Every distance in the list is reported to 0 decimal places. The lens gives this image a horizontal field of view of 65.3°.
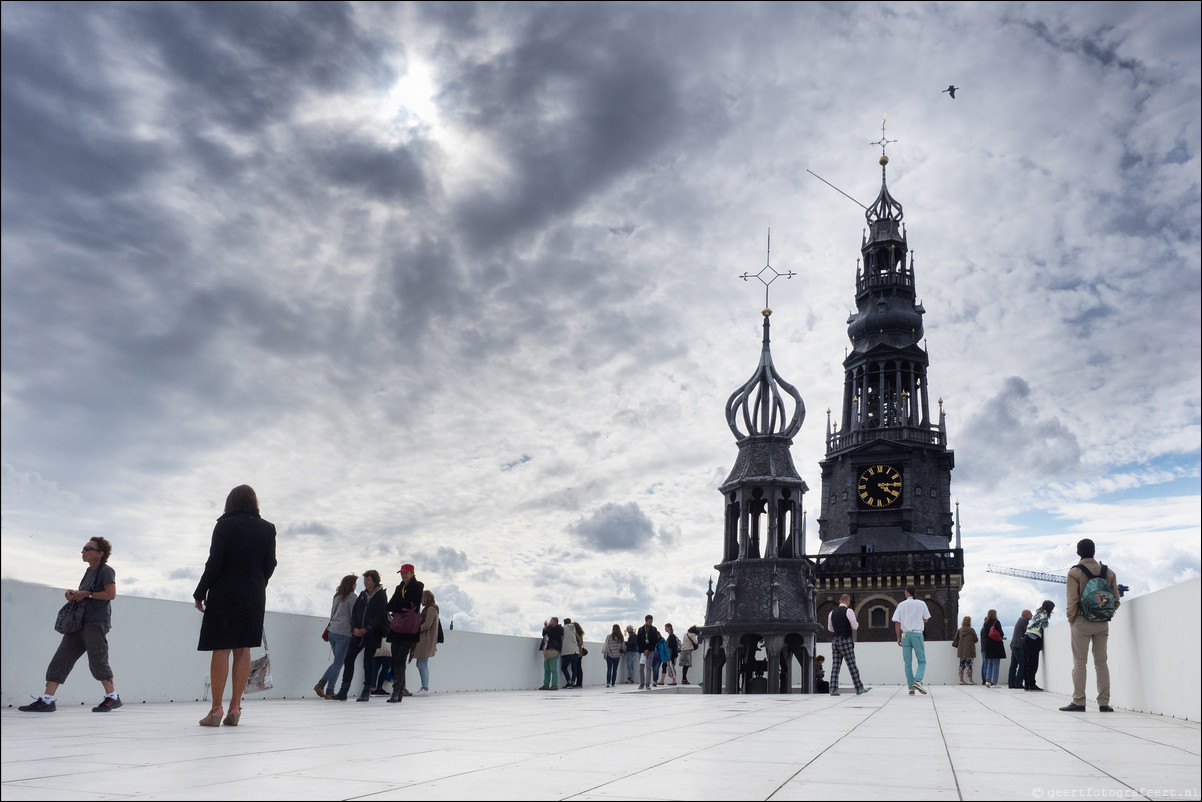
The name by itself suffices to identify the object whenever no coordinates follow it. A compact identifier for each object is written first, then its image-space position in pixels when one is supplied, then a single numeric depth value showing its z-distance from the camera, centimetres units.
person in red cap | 1288
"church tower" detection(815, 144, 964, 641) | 6400
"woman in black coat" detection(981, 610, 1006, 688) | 2331
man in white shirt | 1603
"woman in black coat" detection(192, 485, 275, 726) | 761
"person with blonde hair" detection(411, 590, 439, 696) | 1434
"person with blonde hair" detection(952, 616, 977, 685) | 2747
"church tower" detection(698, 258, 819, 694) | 2428
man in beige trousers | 1074
